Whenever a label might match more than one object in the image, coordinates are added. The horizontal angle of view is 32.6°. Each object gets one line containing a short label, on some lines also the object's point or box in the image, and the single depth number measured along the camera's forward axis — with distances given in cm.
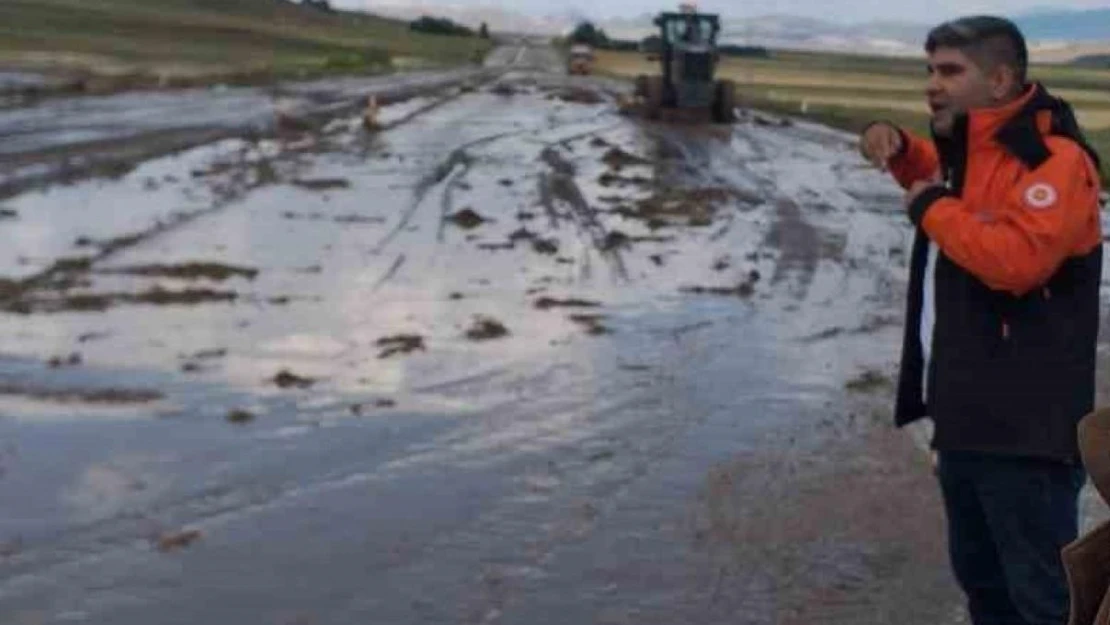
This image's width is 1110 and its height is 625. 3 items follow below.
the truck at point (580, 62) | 6681
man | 418
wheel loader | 3791
